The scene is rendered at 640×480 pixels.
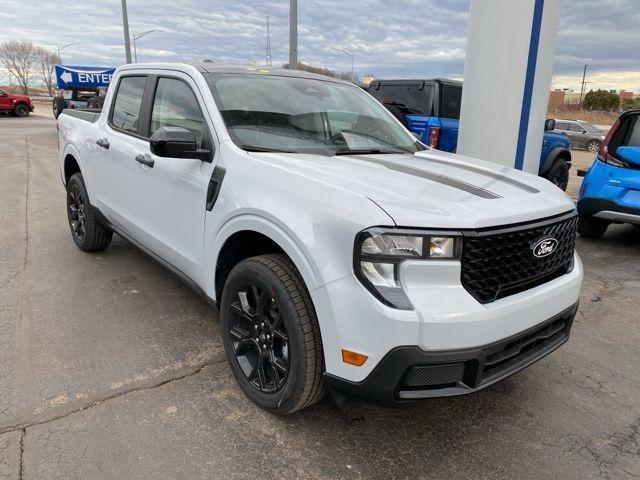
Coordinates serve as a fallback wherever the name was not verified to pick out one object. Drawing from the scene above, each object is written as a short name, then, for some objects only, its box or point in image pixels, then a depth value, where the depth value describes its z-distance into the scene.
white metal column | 5.61
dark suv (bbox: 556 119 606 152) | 22.44
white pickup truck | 2.09
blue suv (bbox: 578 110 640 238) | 5.68
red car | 30.73
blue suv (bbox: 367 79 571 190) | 7.96
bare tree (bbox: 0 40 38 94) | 83.62
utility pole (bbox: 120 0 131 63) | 20.41
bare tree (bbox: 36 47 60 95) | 87.56
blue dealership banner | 24.94
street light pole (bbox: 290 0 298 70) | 11.37
